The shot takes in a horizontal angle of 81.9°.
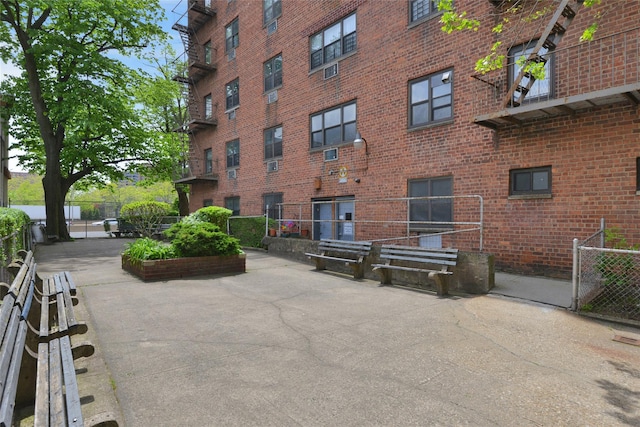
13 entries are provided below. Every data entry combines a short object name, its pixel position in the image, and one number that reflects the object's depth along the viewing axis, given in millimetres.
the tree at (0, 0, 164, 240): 17625
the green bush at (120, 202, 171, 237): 20047
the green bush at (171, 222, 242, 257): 8828
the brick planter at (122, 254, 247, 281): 8141
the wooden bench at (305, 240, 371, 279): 8922
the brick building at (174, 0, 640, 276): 7996
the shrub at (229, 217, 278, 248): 14734
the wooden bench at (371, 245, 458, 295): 7082
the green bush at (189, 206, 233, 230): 15188
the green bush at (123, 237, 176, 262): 8461
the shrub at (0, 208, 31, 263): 5750
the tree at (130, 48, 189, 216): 23438
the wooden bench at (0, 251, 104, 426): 1993
